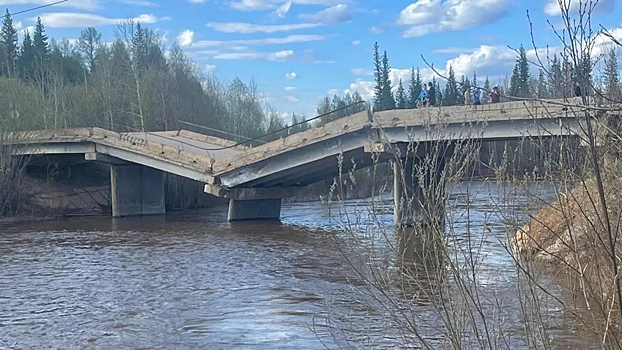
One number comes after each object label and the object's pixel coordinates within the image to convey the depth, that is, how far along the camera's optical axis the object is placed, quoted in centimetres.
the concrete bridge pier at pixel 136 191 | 3978
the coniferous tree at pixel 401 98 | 9818
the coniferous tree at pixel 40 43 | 8426
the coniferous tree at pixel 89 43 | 8835
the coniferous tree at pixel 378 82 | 9762
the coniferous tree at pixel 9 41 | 8125
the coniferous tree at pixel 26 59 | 7452
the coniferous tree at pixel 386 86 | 9572
